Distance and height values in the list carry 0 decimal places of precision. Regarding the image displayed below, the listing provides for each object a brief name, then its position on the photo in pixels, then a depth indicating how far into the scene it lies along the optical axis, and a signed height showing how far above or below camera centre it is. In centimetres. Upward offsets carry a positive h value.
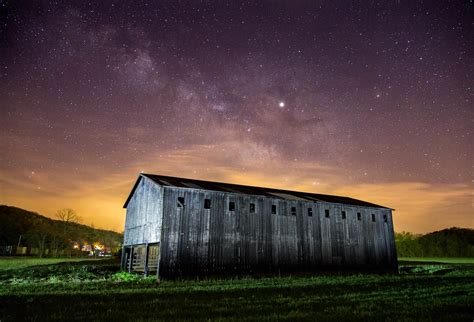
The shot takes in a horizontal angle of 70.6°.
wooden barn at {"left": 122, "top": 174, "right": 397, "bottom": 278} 2386 +153
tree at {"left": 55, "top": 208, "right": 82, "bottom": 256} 8294 +292
